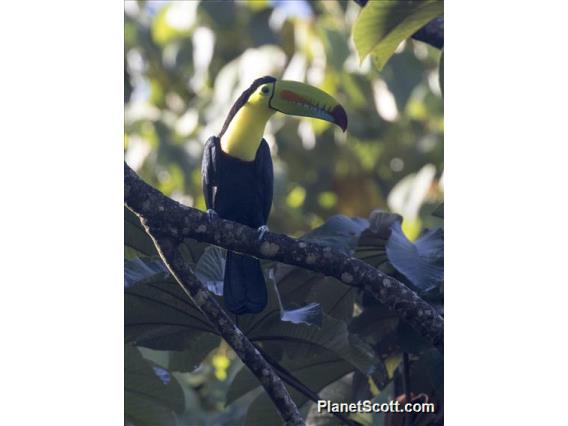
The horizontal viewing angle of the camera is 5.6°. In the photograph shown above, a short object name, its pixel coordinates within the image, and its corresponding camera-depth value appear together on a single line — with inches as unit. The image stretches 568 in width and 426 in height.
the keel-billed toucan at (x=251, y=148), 336.8
